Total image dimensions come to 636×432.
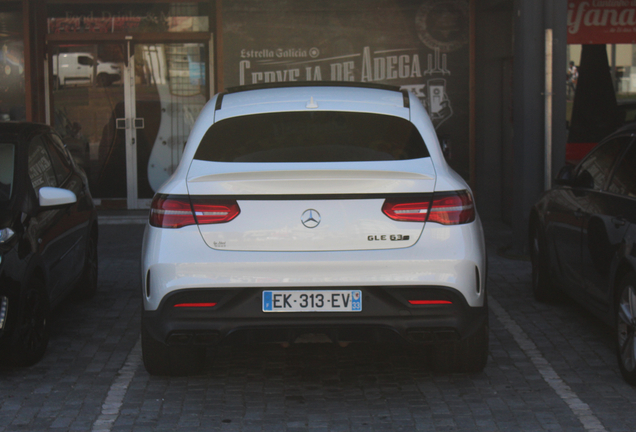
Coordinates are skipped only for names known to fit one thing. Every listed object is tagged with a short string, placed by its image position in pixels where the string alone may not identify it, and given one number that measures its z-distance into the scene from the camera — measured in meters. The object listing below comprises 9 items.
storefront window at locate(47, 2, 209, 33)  13.20
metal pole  9.15
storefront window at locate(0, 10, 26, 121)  13.11
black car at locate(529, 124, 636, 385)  5.11
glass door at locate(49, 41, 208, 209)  13.35
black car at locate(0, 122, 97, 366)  5.20
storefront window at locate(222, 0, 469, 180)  12.98
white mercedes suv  4.42
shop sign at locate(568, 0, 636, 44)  12.29
